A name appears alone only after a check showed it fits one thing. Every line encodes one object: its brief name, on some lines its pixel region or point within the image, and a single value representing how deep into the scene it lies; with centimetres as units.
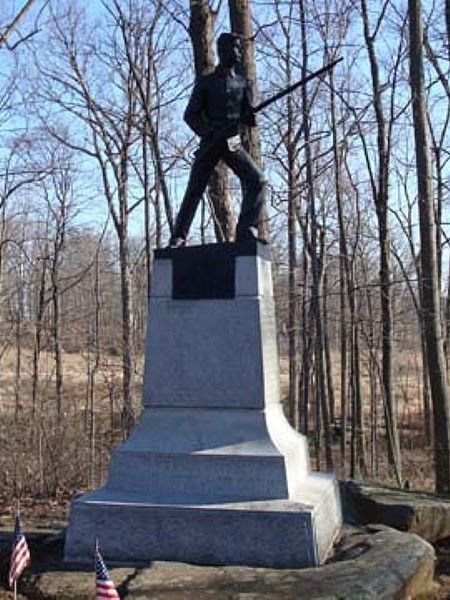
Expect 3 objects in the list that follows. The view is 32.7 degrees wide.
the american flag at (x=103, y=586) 372
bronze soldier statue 606
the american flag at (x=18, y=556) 443
